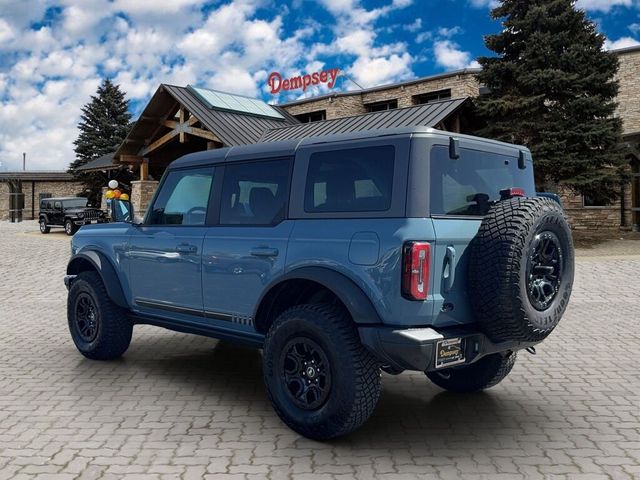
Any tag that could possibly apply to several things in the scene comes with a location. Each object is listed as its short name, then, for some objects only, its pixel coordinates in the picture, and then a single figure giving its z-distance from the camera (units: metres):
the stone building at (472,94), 24.48
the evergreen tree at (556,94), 19.88
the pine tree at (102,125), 48.32
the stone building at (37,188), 51.53
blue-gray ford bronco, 3.88
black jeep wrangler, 28.95
